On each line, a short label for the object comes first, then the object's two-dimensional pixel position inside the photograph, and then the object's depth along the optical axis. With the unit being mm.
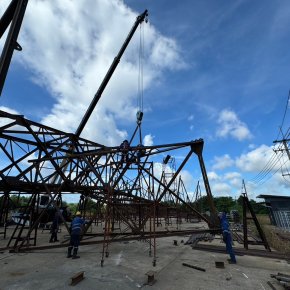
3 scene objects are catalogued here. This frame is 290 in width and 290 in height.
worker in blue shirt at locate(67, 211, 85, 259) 9195
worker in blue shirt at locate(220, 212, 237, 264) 8362
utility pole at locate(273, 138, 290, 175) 28556
